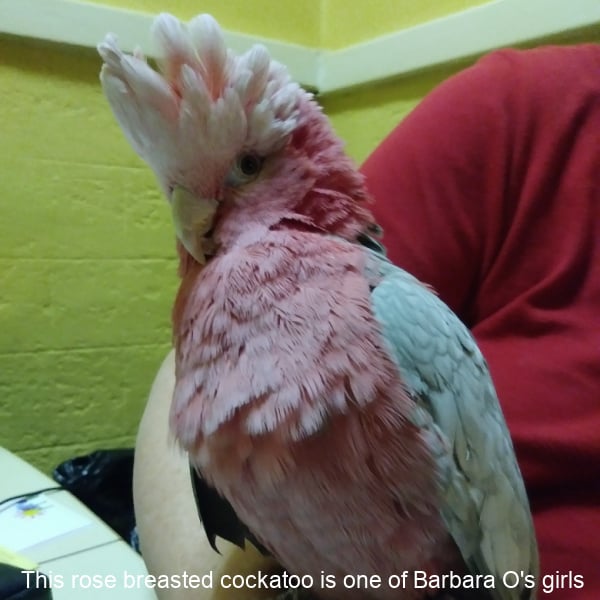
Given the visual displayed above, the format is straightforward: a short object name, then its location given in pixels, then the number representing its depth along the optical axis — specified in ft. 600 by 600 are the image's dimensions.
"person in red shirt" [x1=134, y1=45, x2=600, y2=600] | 1.95
